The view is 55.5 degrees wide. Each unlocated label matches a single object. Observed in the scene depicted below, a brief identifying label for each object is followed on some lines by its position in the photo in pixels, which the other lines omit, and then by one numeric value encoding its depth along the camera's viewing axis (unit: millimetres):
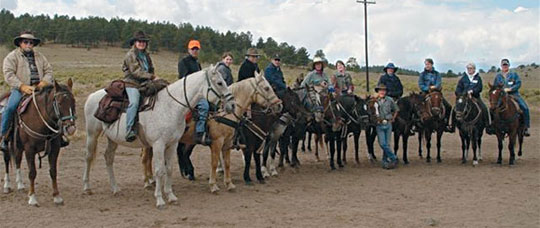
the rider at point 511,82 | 14008
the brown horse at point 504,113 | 13539
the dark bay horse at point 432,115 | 13758
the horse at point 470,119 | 13484
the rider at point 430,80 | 14586
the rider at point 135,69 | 8525
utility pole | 38094
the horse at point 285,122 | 11328
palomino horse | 9797
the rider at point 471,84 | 14219
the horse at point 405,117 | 14086
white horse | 8398
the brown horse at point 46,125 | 8047
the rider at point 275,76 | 11872
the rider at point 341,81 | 14586
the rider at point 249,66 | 11516
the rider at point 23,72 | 8602
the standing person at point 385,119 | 13086
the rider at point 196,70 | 9430
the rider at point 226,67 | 10719
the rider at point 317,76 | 13078
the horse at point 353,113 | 13172
